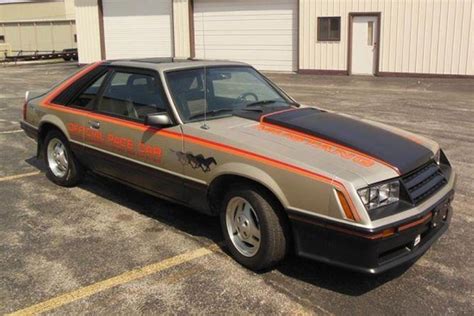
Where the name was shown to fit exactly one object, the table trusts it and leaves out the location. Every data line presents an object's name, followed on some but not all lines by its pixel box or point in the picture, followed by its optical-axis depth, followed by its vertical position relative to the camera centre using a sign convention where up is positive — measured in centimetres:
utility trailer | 3550 -103
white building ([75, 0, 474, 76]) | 1886 +15
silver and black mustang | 341 -91
